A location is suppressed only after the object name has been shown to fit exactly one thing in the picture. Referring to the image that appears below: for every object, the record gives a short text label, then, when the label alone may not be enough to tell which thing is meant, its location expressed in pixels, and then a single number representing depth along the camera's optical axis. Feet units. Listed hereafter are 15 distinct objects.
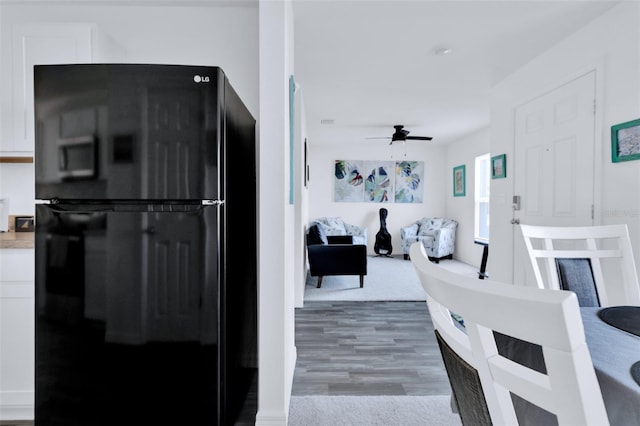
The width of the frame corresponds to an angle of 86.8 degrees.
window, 19.31
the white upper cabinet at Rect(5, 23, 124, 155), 5.99
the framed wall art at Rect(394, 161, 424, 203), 24.49
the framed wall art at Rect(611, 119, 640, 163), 6.81
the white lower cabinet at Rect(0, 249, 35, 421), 5.70
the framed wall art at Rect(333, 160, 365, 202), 24.35
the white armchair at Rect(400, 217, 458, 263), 20.97
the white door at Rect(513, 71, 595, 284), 8.17
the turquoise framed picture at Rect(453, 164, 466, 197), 21.49
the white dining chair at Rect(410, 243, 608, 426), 1.15
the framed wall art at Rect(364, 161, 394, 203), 24.39
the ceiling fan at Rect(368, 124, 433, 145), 17.26
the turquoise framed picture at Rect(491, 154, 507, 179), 11.47
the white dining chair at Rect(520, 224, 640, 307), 4.75
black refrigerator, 4.25
